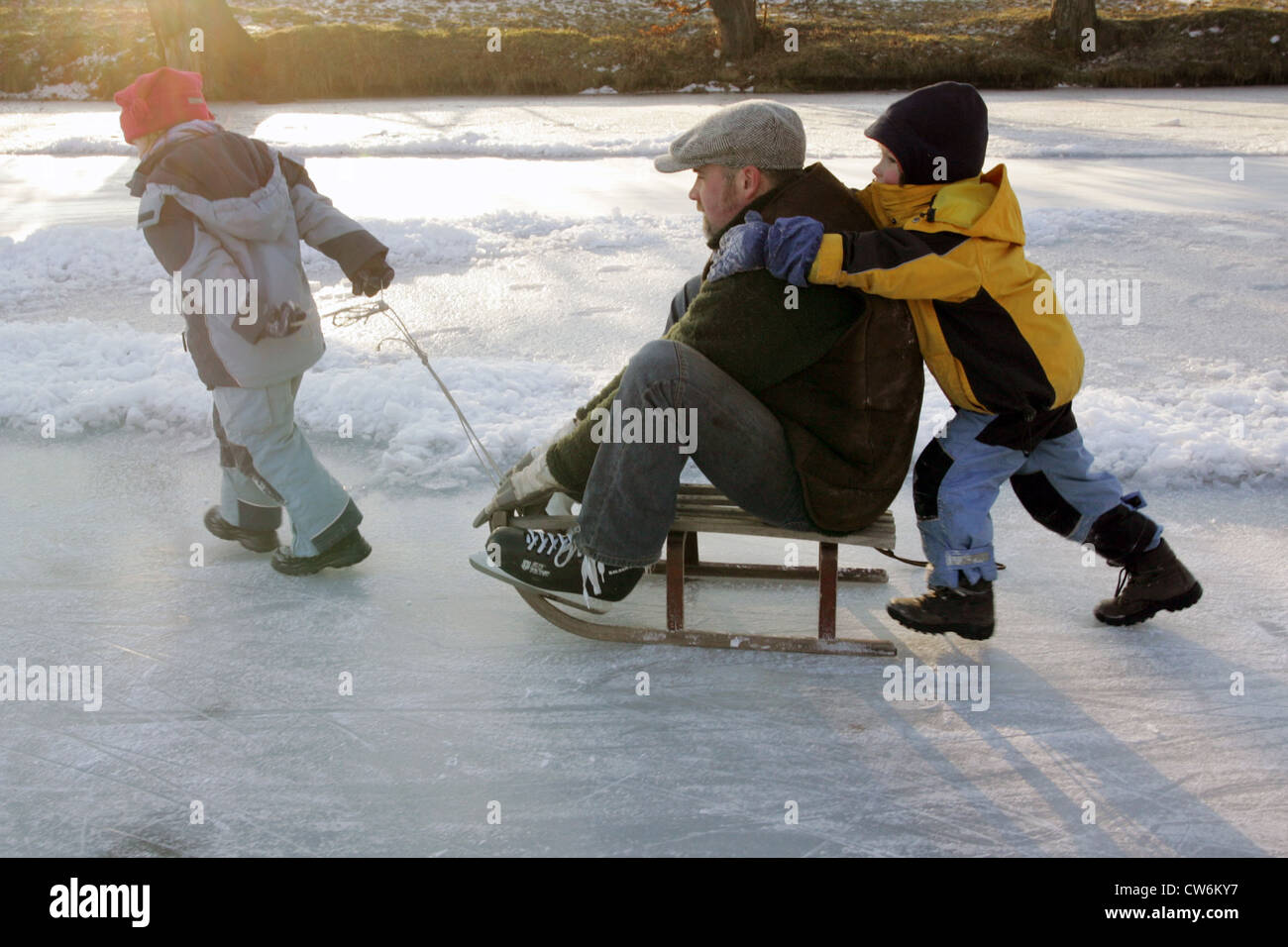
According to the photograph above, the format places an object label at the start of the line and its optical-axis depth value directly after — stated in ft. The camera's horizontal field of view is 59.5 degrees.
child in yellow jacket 7.12
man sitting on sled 7.47
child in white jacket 8.66
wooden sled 8.08
